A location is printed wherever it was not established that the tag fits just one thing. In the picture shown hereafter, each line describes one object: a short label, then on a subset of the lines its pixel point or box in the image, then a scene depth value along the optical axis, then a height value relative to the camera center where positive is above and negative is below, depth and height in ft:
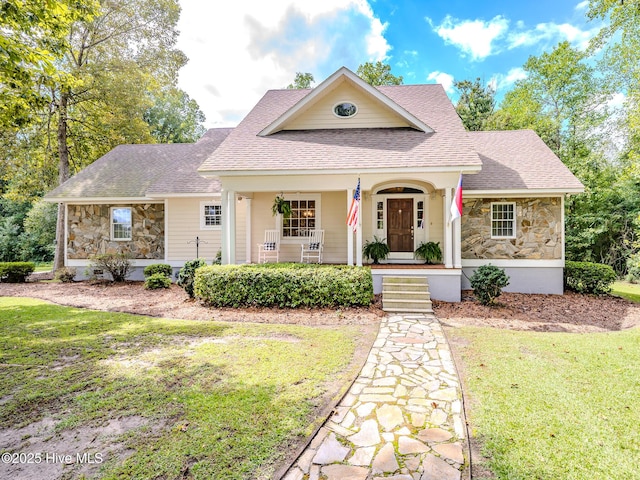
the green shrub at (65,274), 39.27 -4.11
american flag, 27.50 +2.68
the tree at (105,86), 46.16 +23.14
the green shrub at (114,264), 37.70 -2.73
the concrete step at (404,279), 27.84 -3.41
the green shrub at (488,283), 25.62 -3.42
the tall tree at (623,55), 32.24 +25.39
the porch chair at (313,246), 34.24 -0.53
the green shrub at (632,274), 45.14 -4.95
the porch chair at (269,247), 34.82 -0.61
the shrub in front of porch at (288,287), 25.39 -3.69
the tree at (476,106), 80.02 +35.59
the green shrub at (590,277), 31.35 -3.58
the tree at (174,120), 99.24 +39.82
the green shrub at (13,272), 39.86 -3.89
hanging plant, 34.37 +3.79
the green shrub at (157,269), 36.86 -3.28
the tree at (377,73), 77.36 +41.76
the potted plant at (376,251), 33.37 -1.02
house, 29.66 +5.40
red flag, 26.23 +3.19
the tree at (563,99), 56.65 +26.87
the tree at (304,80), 84.17 +43.56
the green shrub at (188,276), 28.91 -3.21
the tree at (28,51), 17.48 +11.10
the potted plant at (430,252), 32.76 -1.12
